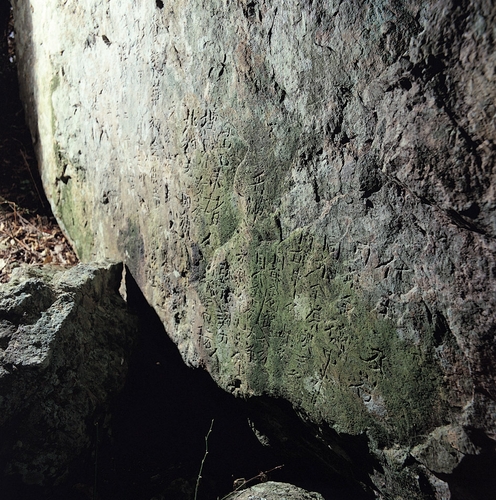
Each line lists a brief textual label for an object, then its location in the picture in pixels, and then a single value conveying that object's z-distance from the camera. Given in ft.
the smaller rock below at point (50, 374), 5.64
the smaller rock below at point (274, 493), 5.83
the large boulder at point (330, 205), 3.90
